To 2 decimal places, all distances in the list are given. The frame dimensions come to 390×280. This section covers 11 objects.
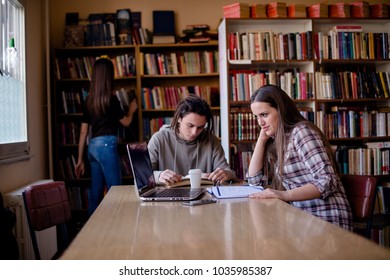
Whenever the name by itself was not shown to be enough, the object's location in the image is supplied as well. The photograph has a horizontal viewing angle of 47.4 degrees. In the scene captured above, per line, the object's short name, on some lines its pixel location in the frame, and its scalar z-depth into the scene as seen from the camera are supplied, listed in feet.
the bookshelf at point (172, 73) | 13.73
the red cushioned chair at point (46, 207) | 5.54
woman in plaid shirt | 5.67
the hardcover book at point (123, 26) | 13.79
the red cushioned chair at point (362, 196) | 6.10
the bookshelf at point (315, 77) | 12.64
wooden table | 3.11
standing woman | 11.59
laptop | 5.69
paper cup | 6.37
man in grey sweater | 7.95
